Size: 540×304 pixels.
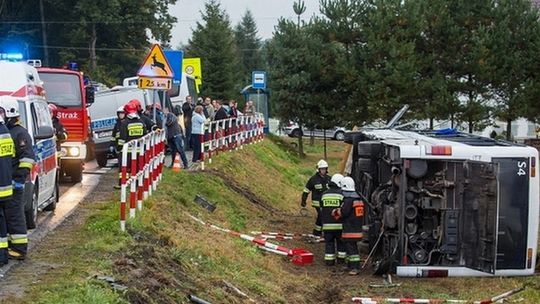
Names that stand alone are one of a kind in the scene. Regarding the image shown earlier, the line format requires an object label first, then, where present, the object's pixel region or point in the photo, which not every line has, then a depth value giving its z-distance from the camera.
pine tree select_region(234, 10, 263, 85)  105.31
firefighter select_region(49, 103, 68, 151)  19.95
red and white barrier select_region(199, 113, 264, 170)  24.27
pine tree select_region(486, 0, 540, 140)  41.81
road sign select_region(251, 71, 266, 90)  38.72
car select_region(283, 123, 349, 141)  61.38
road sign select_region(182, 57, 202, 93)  42.78
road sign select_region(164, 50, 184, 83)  30.83
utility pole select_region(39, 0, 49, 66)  59.72
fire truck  22.64
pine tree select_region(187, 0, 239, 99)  63.59
